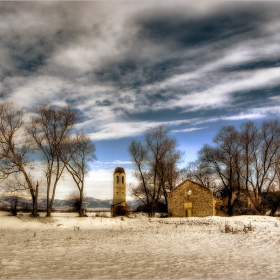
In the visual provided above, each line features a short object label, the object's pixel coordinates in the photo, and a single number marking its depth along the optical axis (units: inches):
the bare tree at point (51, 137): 1034.1
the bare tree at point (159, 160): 1369.3
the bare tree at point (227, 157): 1402.7
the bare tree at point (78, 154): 1106.7
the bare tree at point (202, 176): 1738.4
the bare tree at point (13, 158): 955.3
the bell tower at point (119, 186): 1844.2
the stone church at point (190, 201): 1330.0
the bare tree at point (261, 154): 1378.0
